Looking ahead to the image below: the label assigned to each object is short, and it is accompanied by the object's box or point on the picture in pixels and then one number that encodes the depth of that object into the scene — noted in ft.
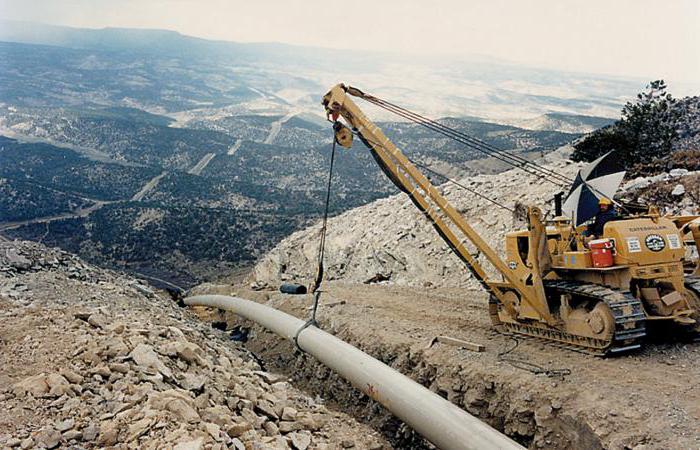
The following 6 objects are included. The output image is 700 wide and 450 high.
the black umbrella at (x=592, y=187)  38.24
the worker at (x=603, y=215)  37.78
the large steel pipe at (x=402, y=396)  26.91
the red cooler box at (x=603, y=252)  35.29
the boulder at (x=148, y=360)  28.76
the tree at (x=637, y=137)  99.09
